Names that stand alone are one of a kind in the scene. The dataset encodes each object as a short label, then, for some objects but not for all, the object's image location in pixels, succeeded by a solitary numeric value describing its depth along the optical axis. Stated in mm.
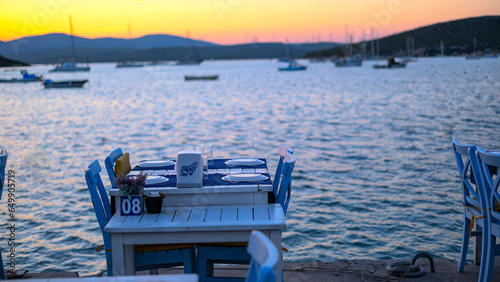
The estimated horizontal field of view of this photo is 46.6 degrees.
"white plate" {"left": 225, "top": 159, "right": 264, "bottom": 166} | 4055
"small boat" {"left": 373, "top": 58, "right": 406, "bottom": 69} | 100062
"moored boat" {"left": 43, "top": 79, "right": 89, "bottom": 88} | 52219
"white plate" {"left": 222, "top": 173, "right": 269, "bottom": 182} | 3408
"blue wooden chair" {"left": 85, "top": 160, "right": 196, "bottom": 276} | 3221
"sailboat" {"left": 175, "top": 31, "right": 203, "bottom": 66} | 159475
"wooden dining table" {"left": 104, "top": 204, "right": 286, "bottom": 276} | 2904
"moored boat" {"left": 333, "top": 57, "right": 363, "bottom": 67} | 116312
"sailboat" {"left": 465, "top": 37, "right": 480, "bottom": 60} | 79312
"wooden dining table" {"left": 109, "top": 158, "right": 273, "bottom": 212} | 3254
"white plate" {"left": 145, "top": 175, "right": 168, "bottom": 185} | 3437
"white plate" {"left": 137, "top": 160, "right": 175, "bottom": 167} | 4104
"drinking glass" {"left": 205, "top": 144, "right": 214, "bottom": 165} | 4054
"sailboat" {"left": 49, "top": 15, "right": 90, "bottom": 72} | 104906
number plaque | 3104
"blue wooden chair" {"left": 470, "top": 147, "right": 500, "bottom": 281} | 3363
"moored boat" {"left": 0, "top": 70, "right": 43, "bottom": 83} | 68669
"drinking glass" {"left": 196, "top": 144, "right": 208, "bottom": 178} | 3672
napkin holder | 3277
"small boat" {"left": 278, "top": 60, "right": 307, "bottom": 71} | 101625
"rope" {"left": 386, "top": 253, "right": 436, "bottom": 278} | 3885
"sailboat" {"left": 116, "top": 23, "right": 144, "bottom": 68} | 158625
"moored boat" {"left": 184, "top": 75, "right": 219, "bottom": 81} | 67000
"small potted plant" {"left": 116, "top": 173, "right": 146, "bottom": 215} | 3092
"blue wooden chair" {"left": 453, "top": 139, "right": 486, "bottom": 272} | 3566
